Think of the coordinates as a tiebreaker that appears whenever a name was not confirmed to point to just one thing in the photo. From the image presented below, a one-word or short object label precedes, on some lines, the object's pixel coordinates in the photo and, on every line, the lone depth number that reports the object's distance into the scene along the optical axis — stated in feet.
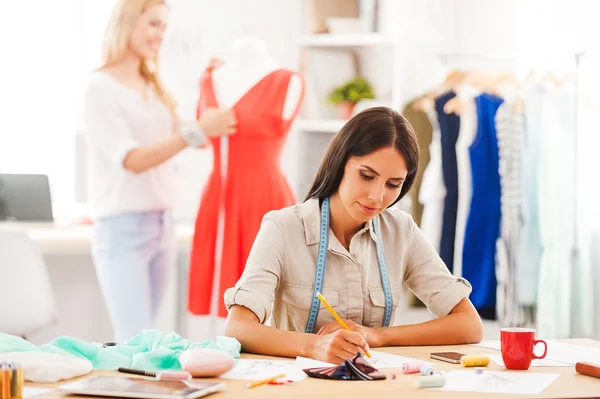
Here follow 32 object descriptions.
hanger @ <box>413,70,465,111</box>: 19.99
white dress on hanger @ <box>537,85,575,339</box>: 18.69
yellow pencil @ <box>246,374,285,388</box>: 10.31
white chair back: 14.26
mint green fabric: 10.85
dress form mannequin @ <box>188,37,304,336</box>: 17.31
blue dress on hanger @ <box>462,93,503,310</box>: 19.01
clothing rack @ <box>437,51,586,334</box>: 18.76
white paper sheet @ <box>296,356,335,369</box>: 11.04
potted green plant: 21.61
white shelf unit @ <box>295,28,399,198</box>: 21.18
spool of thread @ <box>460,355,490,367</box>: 11.25
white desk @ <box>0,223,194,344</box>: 21.20
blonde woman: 16.88
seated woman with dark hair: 12.30
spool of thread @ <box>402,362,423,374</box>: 10.91
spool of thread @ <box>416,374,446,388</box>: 10.41
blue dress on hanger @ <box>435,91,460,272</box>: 19.37
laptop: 18.98
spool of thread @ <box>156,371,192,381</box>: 10.38
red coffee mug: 11.12
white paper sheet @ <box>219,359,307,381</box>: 10.65
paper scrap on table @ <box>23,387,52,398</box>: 10.02
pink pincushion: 10.53
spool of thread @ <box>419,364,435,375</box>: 10.73
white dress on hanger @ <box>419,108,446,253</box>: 19.61
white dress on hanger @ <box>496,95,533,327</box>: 18.76
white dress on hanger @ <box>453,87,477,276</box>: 19.20
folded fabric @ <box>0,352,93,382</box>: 10.39
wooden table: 10.10
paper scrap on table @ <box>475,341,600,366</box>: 11.64
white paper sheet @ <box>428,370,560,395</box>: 10.43
